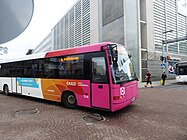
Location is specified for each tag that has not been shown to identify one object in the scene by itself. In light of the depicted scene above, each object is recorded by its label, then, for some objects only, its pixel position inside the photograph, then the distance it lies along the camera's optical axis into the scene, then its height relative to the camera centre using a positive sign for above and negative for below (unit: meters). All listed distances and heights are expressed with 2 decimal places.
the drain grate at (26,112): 6.25 -1.77
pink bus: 5.71 -0.32
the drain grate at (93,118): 5.51 -1.80
